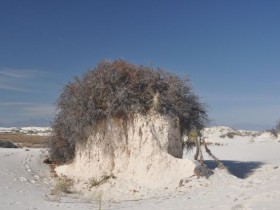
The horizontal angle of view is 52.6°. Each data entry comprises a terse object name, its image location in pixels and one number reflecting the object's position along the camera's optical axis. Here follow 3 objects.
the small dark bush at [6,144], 18.13
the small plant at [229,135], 34.85
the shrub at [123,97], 10.43
